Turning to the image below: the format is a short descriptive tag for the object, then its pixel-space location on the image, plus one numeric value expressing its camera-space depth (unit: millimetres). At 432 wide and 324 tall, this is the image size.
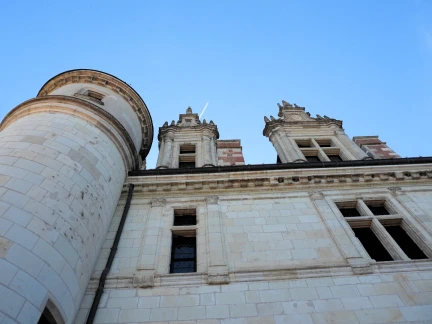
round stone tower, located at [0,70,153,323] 5816
